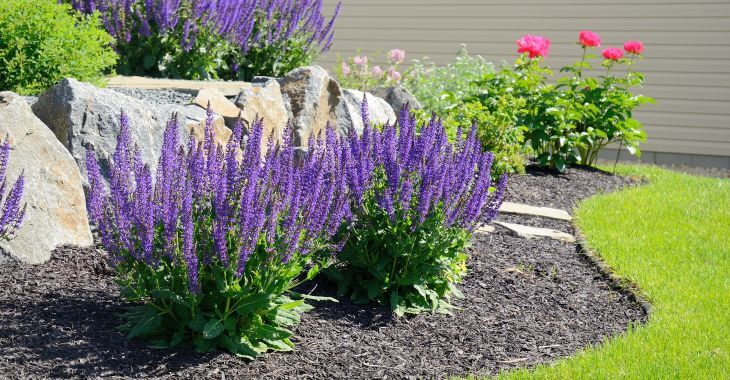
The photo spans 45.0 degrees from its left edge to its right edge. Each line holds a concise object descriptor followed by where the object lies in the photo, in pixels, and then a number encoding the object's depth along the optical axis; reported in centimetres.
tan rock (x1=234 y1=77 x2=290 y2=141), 604
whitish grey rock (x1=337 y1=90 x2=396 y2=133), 711
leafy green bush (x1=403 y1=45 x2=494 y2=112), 876
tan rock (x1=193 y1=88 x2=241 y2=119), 577
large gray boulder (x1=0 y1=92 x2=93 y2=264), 423
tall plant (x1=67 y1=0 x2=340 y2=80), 718
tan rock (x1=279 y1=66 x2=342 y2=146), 659
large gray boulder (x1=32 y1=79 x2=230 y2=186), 472
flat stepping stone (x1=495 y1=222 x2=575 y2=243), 600
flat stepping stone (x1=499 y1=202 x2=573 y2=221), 655
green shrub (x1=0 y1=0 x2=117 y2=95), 554
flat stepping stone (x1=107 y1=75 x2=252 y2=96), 625
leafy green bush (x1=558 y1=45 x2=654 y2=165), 837
